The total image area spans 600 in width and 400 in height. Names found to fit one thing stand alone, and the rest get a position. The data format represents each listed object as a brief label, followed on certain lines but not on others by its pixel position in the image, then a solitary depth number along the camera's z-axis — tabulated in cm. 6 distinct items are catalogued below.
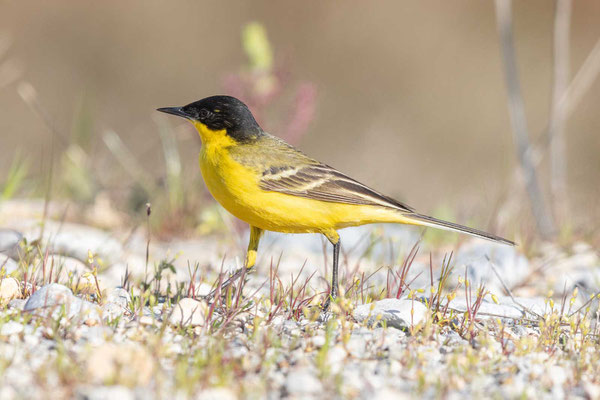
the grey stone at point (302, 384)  575
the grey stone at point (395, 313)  737
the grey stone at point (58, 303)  698
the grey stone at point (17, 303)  753
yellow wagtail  910
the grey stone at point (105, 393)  527
